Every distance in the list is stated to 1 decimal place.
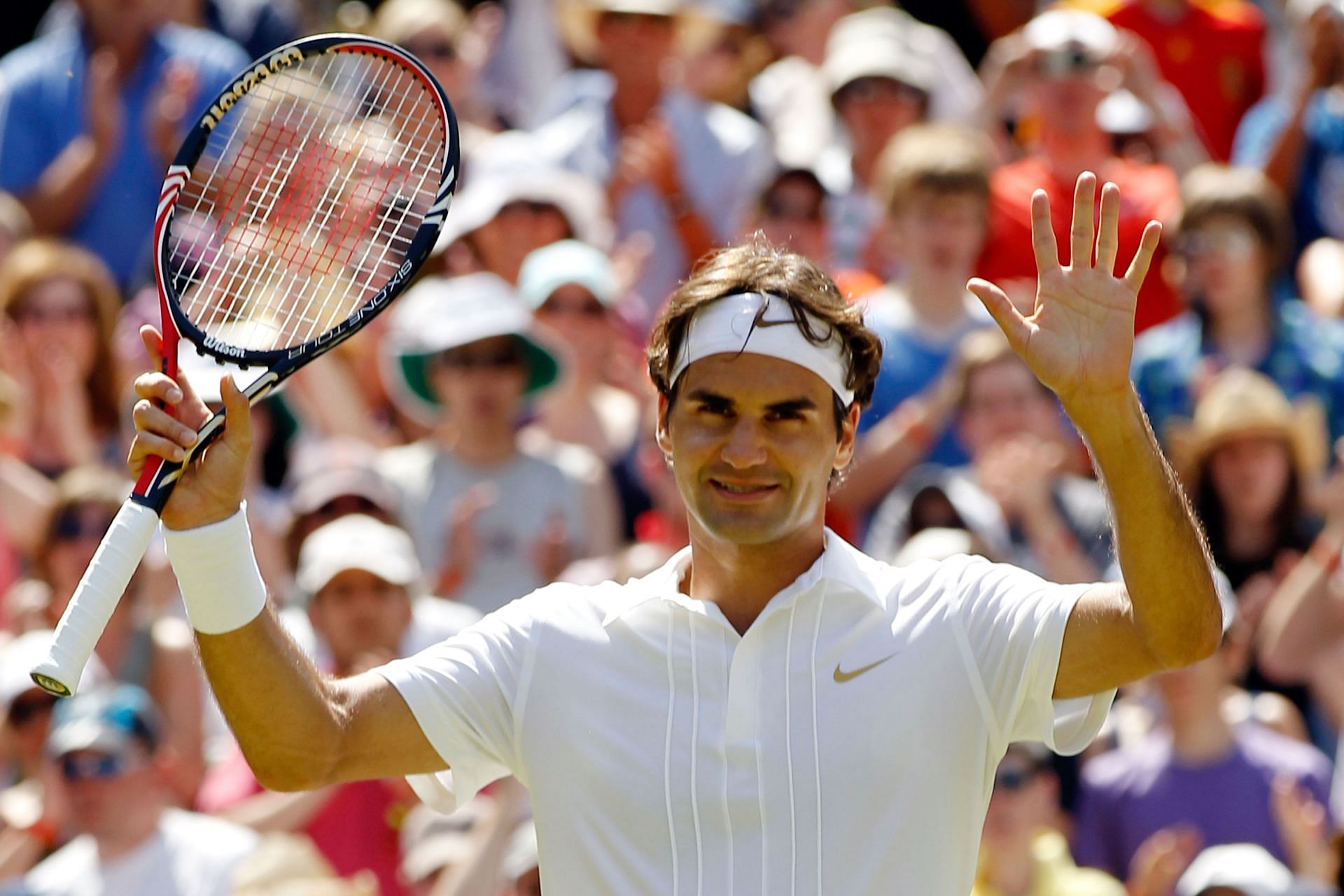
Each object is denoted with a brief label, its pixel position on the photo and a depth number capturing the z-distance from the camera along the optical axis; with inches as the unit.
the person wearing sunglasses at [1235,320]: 597.0
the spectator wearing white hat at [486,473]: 570.6
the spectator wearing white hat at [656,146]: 706.8
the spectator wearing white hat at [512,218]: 664.4
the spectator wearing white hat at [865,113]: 686.5
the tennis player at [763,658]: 263.4
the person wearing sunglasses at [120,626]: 536.7
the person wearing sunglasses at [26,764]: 495.5
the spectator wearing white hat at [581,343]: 617.3
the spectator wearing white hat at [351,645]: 499.8
